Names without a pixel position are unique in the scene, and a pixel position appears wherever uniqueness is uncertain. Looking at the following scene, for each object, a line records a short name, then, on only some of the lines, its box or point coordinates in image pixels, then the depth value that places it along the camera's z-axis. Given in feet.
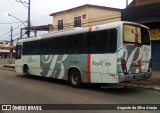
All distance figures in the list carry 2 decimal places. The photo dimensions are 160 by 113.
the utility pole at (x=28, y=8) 80.69
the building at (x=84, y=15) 84.52
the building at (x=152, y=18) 48.77
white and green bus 28.93
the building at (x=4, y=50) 252.96
